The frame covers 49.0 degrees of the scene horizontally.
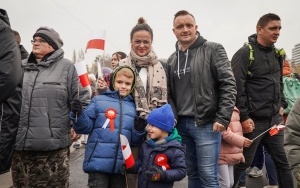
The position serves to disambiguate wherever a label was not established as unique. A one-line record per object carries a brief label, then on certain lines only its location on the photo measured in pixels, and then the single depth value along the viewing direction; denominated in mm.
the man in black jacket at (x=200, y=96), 3277
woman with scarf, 3097
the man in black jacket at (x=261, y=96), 3934
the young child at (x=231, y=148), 3740
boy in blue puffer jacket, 2836
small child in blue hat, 2873
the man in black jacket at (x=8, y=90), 1961
